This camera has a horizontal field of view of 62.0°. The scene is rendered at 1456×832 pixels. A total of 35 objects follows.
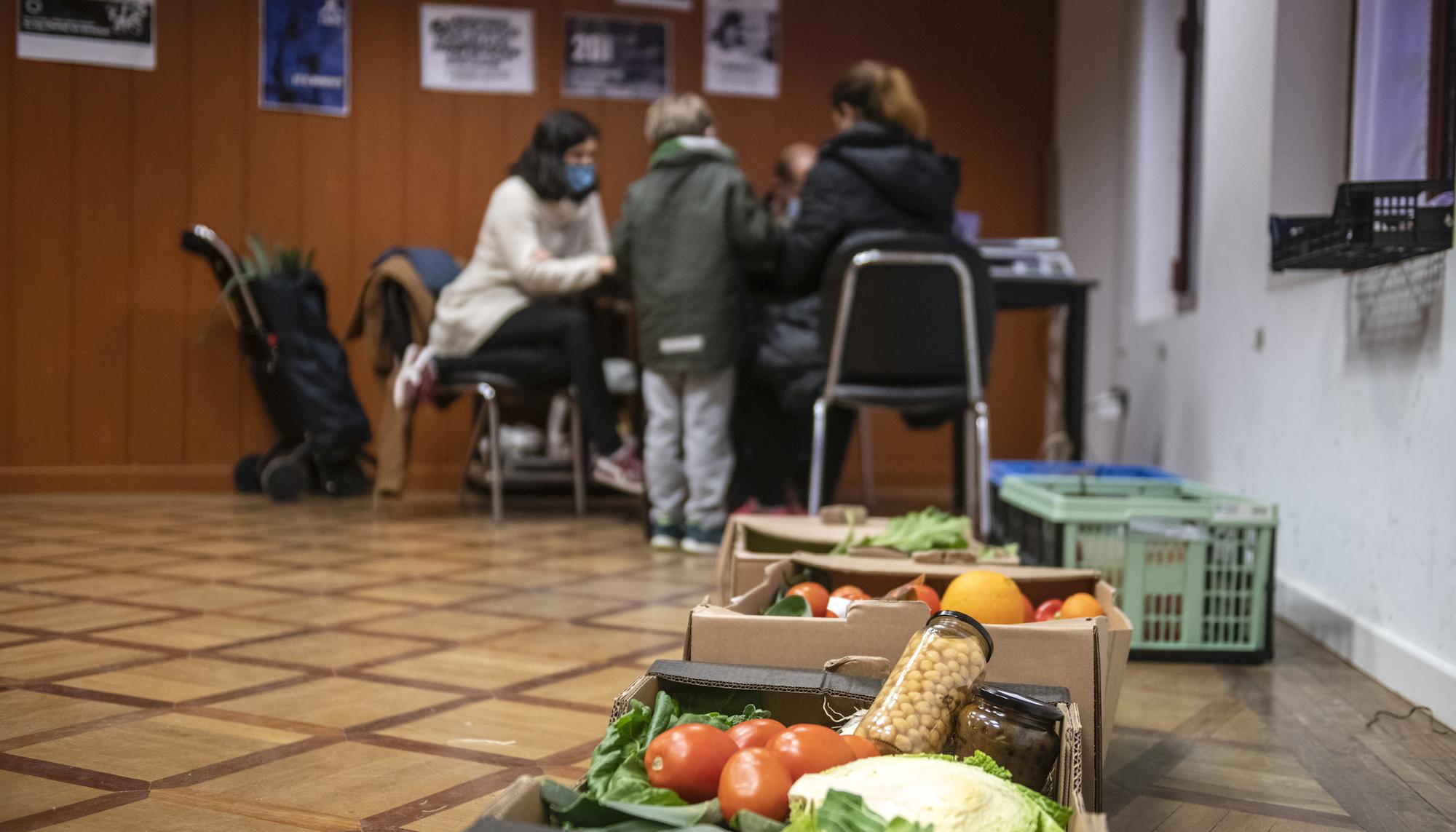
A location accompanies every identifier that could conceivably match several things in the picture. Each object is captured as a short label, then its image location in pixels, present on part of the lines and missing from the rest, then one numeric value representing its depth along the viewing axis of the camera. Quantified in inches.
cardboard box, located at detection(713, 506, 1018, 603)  66.7
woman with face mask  148.9
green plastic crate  80.0
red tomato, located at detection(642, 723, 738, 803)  34.2
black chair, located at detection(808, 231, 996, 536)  109.7
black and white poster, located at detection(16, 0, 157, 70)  179.6
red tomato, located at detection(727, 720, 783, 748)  37.3
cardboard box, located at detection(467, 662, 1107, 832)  37.1
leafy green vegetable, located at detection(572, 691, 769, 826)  33.4
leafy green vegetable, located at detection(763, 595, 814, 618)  52.1
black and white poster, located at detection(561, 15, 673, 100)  196.9
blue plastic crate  106.0
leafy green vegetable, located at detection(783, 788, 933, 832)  30.0
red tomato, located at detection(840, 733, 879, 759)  36.7
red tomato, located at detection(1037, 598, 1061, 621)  57.2
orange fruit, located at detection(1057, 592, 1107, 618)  54.7
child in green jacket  129.2
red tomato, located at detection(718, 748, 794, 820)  32.5
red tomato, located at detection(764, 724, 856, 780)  34.8
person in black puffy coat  119.8
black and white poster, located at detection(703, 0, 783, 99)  199.6
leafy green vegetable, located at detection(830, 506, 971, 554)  70.0
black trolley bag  168.9
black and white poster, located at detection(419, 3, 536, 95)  194.2
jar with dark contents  37.0
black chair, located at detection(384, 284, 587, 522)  150.9
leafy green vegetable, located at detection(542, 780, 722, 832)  31.9
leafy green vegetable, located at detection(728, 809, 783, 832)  31.4
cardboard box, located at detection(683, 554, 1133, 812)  45.5
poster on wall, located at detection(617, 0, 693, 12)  198.5
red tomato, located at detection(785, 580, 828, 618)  57.2
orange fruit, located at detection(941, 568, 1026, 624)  53.2
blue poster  189.5
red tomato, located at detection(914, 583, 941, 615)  56.4
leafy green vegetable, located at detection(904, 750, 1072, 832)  33.6
